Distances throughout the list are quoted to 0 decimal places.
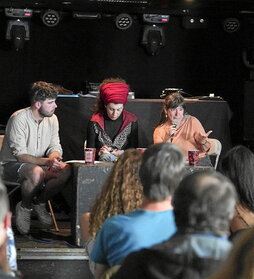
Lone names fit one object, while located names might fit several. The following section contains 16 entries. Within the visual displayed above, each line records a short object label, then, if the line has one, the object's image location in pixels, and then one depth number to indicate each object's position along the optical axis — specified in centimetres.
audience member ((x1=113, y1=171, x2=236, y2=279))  295
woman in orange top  919
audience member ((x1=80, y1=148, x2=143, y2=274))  467
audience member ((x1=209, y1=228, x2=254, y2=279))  231
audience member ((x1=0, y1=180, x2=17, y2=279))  296
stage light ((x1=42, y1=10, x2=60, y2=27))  1438
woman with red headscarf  889
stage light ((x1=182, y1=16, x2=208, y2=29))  1482
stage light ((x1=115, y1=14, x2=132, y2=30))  1461
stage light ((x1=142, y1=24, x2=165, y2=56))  1461
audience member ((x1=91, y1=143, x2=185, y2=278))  390
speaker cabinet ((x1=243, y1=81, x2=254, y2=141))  1356
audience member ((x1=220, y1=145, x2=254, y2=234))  479
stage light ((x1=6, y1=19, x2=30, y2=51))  1404
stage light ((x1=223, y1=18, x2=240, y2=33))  1488
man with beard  856
